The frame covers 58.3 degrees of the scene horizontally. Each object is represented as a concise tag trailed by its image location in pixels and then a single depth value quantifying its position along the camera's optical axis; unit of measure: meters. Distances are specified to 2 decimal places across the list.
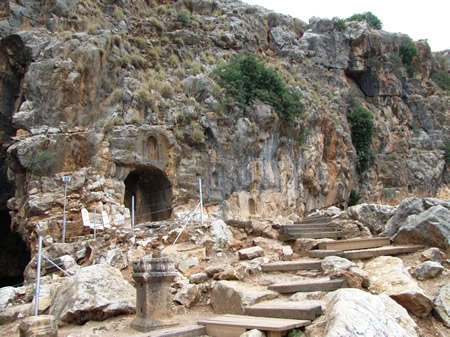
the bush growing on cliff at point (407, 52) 32.88
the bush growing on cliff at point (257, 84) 18.89
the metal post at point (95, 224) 11.72
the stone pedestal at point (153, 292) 5.62
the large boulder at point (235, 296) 5.73
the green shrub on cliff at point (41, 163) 13.61
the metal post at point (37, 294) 6.45
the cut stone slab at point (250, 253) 7.98
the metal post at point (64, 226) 11.67
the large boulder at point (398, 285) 5.35
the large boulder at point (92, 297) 6.34
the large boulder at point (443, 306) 5.28
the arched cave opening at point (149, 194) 15.84
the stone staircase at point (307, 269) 4.81
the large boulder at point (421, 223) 7.19
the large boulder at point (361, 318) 4.03
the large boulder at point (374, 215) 9.41
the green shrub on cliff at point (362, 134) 26.38
